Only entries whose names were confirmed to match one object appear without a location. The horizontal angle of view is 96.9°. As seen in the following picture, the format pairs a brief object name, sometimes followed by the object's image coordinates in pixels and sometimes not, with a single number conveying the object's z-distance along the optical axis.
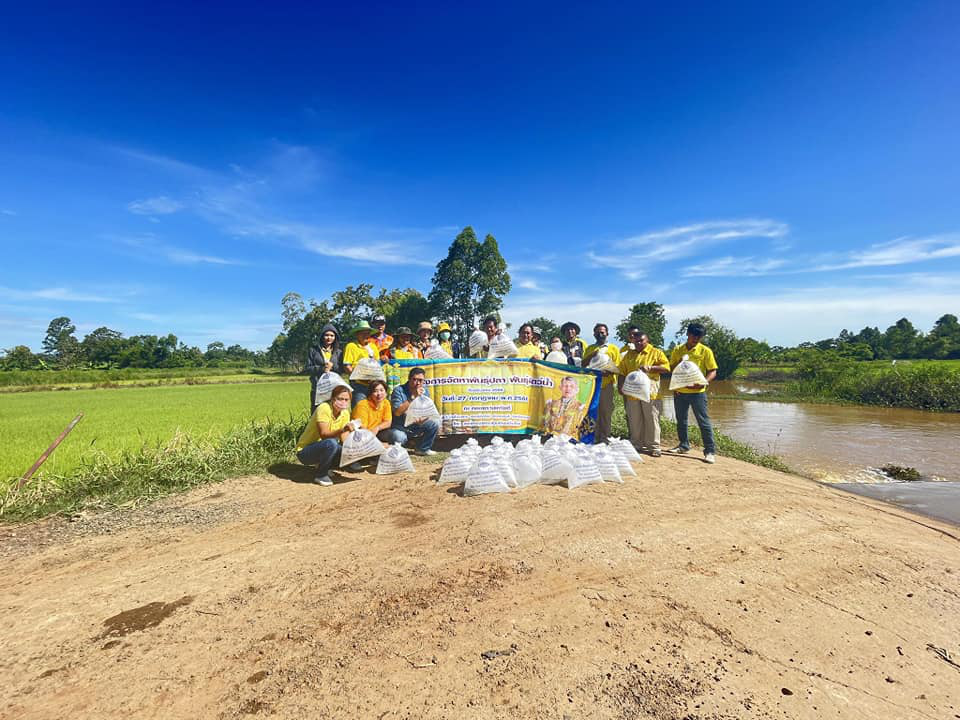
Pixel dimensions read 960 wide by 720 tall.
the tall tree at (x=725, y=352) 31.45
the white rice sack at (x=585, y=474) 4.13
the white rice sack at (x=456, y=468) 4.31
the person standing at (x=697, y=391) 5.44
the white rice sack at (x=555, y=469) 4.17
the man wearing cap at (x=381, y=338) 6.14
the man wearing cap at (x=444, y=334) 7.48
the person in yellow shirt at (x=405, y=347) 6.12
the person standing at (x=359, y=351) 5.46
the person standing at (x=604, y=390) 6.06
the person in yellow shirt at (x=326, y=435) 4.55
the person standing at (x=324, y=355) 5.60
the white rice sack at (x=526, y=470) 4.19
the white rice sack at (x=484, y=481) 3.99
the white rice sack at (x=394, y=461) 4.73
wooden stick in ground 3.83
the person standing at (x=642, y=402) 5.70
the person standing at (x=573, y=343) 6.59
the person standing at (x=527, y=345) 6.31
